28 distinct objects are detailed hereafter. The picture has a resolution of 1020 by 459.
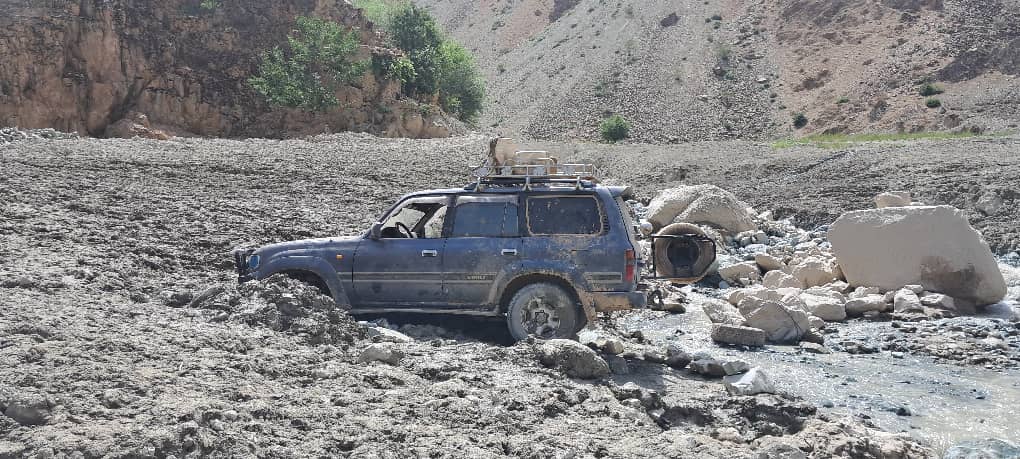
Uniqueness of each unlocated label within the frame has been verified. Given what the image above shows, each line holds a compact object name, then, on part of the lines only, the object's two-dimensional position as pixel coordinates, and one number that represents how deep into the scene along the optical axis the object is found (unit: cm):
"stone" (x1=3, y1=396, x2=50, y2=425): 531
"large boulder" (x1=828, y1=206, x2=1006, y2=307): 1245
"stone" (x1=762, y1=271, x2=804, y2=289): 1344
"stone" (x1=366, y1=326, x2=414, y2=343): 827
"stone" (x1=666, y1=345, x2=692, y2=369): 845
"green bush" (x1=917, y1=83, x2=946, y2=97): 5219
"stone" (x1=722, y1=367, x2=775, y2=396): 720
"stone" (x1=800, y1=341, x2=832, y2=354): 1011
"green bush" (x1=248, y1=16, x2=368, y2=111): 3809
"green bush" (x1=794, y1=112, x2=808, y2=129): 5606
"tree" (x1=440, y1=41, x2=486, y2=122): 4859
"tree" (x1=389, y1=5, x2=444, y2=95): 4431
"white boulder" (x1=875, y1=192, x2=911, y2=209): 1628
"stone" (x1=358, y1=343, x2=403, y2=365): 733
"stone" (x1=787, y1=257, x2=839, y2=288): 1388
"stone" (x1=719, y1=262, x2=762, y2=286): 1462
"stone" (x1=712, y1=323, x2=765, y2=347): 1034
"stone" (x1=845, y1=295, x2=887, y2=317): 1201
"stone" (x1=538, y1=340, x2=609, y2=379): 741
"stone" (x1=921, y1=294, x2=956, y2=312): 1194
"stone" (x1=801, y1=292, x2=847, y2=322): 1184
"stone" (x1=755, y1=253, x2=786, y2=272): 1505
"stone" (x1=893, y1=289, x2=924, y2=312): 1189
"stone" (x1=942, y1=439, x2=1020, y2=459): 638
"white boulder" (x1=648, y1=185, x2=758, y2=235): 1825
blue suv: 852
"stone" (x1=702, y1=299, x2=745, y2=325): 1109
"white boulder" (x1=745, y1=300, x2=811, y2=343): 1053
